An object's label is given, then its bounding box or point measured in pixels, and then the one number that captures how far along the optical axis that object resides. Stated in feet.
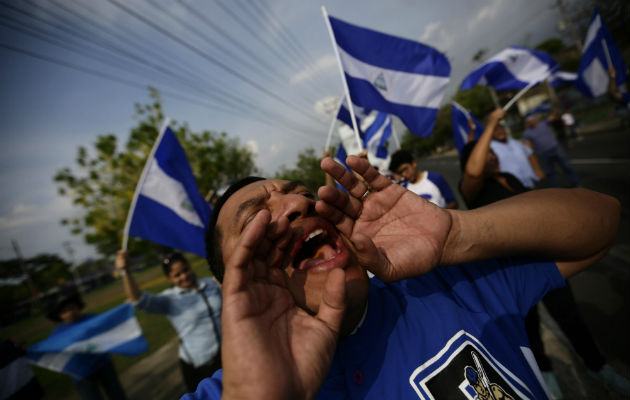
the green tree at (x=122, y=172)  47.78
